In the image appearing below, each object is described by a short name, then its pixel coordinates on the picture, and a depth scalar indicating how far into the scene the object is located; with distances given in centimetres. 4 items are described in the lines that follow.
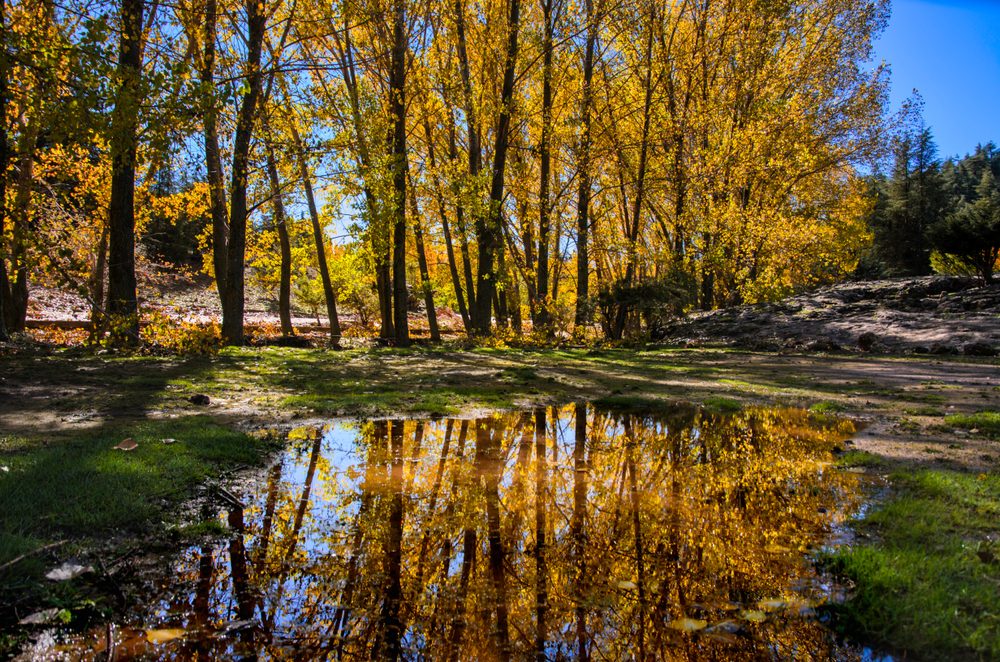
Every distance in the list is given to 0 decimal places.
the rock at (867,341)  1595
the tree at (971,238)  1858
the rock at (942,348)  1448
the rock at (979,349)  1375
